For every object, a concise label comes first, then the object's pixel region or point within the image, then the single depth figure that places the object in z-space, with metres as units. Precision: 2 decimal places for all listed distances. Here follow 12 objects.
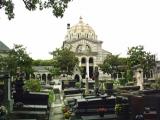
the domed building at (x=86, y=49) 41.46
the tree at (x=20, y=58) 26.03
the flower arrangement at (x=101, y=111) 7.76
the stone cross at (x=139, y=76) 14.82
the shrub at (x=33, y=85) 15.98
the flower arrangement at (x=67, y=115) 8.75
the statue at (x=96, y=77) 12.51
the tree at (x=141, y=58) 24.38
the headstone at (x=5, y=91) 8.23
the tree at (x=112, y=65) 34.85
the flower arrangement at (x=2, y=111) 6.45
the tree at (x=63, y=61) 30.45
